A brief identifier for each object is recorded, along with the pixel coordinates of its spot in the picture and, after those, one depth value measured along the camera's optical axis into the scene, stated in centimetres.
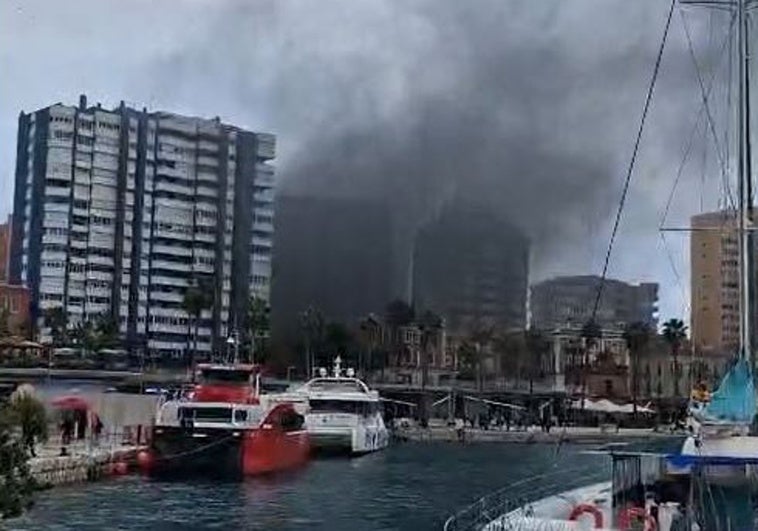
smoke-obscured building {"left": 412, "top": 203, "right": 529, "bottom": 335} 18462
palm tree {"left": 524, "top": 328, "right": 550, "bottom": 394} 18338
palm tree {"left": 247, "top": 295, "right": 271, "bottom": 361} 16762
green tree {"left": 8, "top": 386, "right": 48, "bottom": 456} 4769
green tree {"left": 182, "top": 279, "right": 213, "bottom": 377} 16575
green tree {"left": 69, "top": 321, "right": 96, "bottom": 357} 15588
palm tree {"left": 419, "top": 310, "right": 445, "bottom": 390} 17962
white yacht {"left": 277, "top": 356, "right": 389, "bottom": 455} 9300
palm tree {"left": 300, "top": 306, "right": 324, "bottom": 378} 16538
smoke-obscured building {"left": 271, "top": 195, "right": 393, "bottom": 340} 17116
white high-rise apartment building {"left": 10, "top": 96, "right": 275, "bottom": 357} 17625
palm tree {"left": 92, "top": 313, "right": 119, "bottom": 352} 15719
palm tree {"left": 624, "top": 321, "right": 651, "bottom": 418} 18600
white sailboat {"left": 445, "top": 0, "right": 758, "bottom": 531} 2225
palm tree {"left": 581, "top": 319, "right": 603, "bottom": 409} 18108
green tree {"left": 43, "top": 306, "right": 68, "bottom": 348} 16312
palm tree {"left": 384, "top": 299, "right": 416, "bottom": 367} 17800
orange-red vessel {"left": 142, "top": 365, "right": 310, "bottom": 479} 6500
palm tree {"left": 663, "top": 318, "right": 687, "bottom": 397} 18238
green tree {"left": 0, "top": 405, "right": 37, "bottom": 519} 1700
